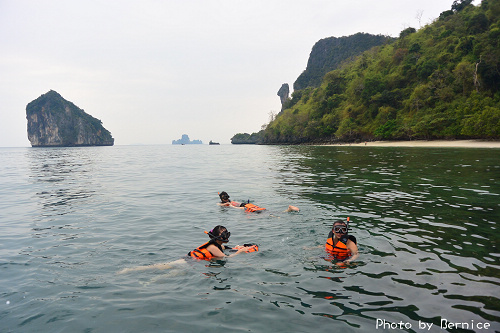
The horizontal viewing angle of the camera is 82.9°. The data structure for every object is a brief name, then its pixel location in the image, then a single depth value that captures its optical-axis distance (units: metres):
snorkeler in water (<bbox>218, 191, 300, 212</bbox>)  12.40
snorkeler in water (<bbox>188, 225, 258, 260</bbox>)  7.58
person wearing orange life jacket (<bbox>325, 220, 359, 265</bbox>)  7.42
